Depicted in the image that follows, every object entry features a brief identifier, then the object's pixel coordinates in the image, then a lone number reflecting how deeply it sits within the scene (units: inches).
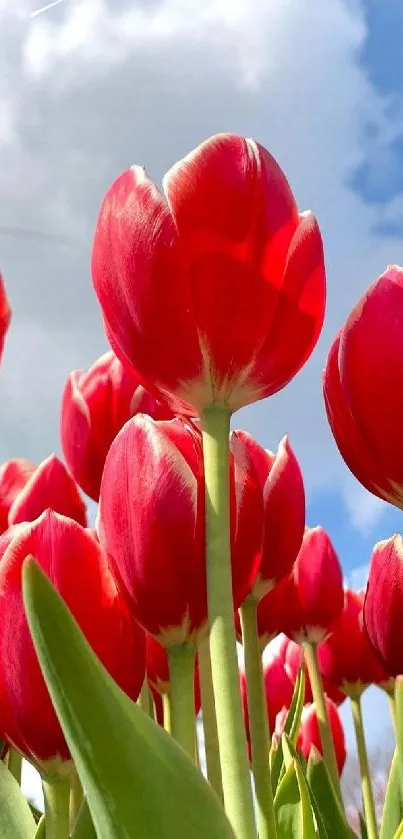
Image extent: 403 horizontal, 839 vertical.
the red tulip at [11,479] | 33.1
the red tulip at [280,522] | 24.2
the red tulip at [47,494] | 28.0
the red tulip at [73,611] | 18.9
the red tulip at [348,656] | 47.0
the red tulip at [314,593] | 40.3
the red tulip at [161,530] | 18.6
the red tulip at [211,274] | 18.8
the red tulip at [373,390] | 20.4
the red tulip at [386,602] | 29.5
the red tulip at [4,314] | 24.6
